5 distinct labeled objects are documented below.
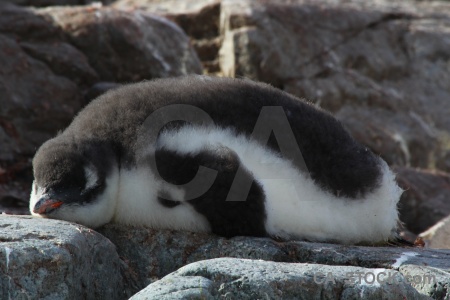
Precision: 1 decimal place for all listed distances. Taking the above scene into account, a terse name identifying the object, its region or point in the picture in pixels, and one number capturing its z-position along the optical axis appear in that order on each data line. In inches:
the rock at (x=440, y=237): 617.3
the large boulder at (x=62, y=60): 737.6
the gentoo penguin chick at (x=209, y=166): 410.6
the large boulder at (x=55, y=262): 344.8
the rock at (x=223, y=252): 411.8
